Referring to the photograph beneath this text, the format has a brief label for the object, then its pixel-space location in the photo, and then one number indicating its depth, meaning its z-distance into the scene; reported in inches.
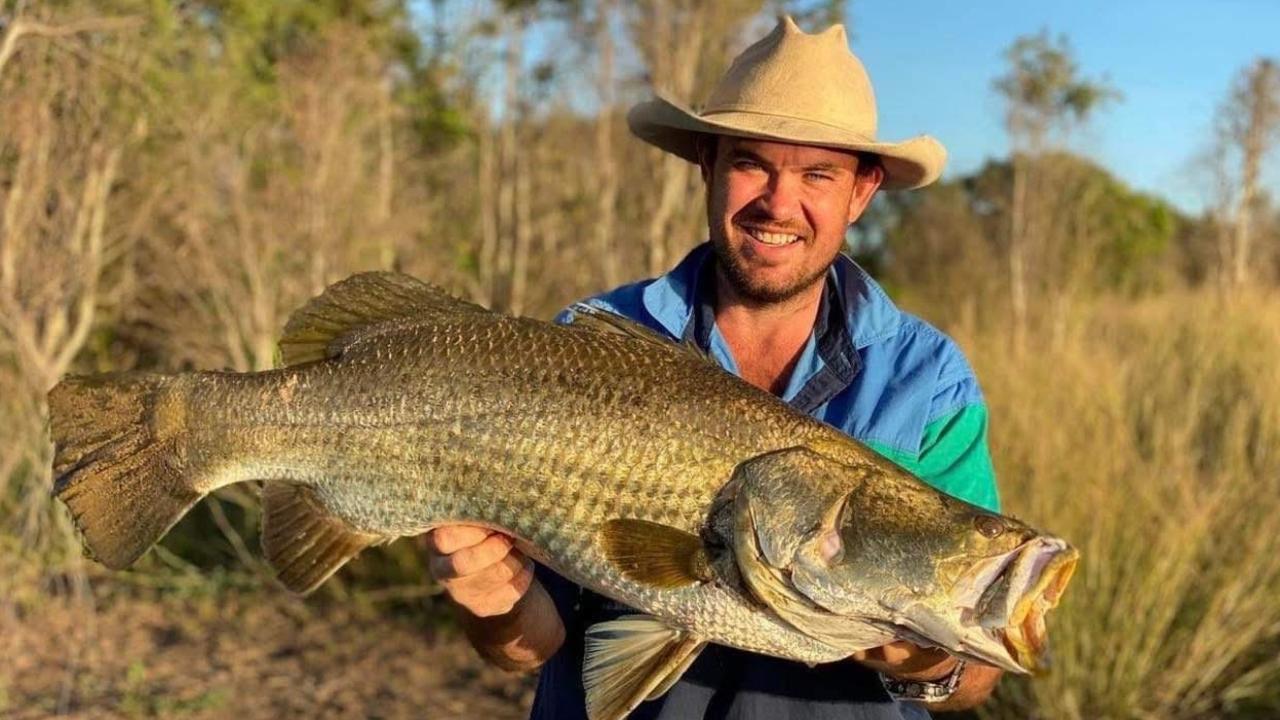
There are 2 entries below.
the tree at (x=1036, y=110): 756.6
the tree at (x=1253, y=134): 665.0
